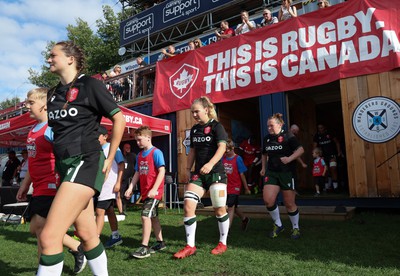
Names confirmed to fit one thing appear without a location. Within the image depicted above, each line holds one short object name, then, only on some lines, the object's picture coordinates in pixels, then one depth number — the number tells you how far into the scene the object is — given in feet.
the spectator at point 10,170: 40.57
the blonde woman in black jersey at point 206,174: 14.28
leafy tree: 116.37
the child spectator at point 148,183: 14.84
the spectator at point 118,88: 42.78
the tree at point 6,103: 189.72
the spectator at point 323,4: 26.25
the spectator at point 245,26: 31.04
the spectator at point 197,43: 35.29
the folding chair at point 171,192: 30.16
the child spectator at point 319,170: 30.73
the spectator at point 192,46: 34.82
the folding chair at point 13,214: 25.74
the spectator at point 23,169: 31.78
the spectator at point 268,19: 29.98
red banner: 22.63
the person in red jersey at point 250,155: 37.52
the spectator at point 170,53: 37.75
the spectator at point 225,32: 31.80
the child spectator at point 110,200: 16.76
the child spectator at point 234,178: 19.62
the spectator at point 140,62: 46.45
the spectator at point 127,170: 31.36
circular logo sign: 22.34
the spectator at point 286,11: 27.66
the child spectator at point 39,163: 11.03
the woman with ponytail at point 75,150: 7.47
